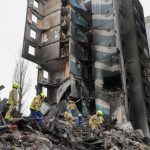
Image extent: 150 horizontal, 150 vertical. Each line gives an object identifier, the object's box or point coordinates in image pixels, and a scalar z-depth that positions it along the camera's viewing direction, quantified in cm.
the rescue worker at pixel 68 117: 1955
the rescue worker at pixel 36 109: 1430
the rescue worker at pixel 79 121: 1933
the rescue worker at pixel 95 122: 1867
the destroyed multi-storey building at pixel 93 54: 2969
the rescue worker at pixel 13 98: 1281
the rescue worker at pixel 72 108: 2228
